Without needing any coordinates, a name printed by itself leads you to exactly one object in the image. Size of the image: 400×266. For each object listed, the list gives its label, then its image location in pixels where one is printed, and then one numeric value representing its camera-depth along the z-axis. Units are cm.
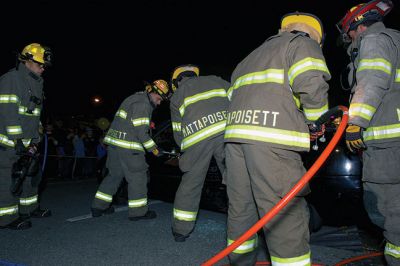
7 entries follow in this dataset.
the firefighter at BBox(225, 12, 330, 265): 191
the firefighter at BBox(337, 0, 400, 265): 218
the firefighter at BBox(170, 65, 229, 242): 327
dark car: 321
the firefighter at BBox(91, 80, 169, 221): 424
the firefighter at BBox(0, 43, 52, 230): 383
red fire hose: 173
